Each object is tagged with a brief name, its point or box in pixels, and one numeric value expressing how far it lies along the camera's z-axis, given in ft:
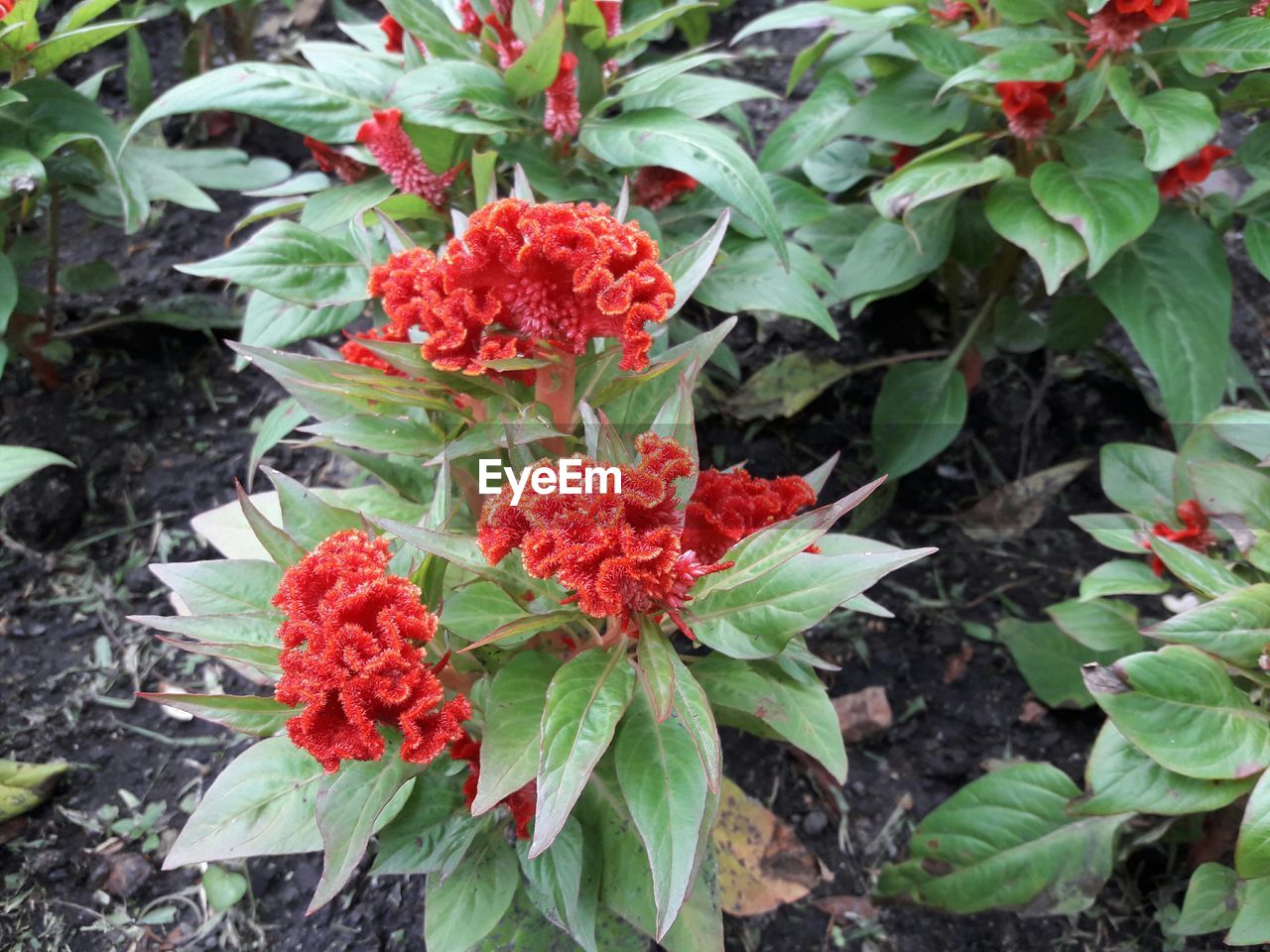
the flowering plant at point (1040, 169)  1.78
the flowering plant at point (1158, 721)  1.48
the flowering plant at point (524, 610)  1.20
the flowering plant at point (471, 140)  1.66
